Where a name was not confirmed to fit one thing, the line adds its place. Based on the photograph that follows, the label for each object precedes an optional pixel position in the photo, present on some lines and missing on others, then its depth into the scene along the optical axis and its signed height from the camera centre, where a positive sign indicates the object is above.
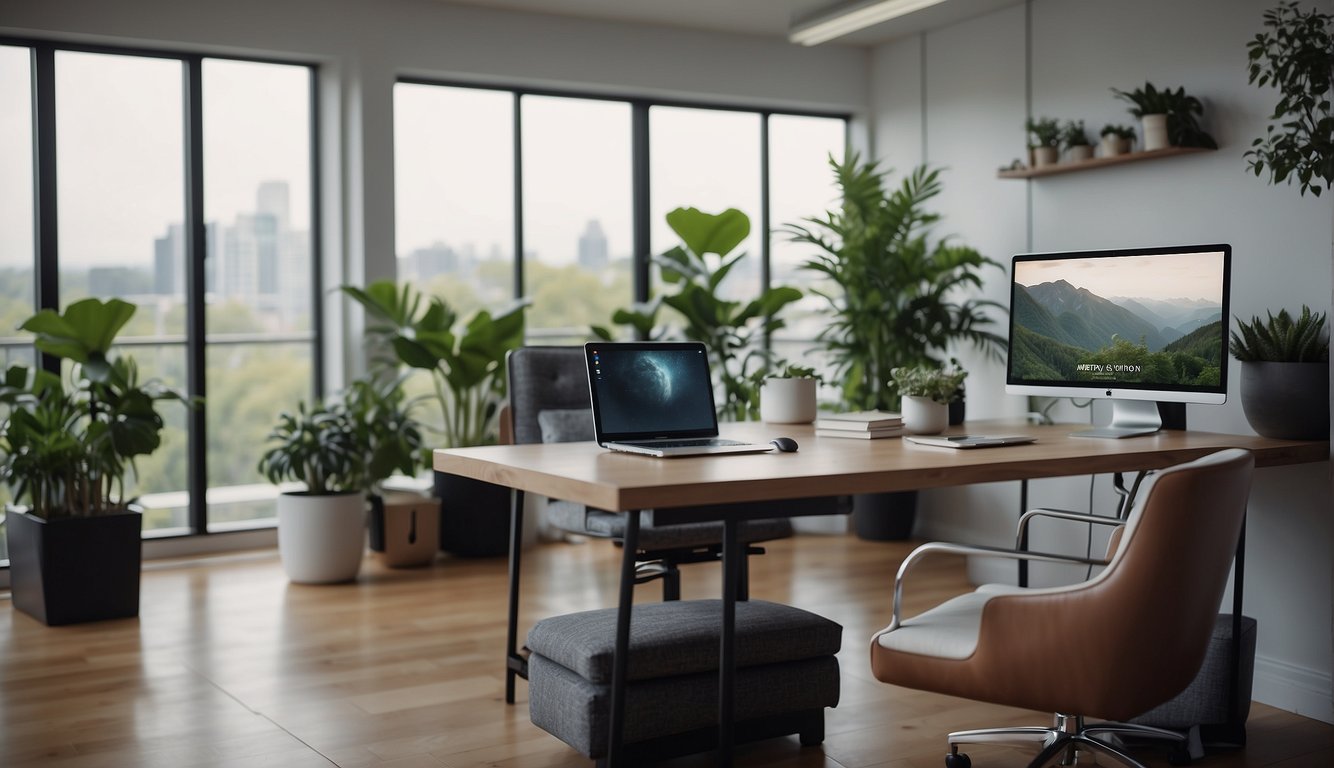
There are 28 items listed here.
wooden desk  2.46 -0.29
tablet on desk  3.16 -0.27
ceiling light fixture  5.29 +1.37
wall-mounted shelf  5.05 +0.73
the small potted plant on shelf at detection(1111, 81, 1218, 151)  4.93 +0.85
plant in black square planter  4.58 -0.50
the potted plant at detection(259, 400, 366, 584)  5.25 -0.71
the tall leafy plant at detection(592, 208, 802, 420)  6.14 +0.16
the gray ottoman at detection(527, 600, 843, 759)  2.91 -0.82
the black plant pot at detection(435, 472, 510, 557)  5.83 -0.85
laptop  3.11 -0.16
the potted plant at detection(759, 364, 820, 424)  3.77 -0.19
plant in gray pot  3.41 -0.12
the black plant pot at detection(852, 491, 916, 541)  6.37 -0.92
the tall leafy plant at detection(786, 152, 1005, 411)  6.05 +0.24
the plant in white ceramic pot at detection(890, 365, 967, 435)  3.47 -0.18
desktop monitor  3.42 +0.02
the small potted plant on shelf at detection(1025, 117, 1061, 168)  5.64 +0.86
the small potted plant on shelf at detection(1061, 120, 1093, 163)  5.48 +0.84
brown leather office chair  2.33 -0.55
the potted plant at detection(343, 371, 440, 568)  5.42 -0.57
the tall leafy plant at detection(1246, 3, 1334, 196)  3.35 +0.68
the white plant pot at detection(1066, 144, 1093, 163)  5.47 +0.79
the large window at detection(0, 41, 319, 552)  5.48 +0.47
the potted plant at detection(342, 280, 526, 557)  5.68 -0.13
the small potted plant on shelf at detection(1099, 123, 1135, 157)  5.27 +0.81
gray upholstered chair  3.78 -0.33
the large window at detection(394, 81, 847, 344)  6.32 +0.79
